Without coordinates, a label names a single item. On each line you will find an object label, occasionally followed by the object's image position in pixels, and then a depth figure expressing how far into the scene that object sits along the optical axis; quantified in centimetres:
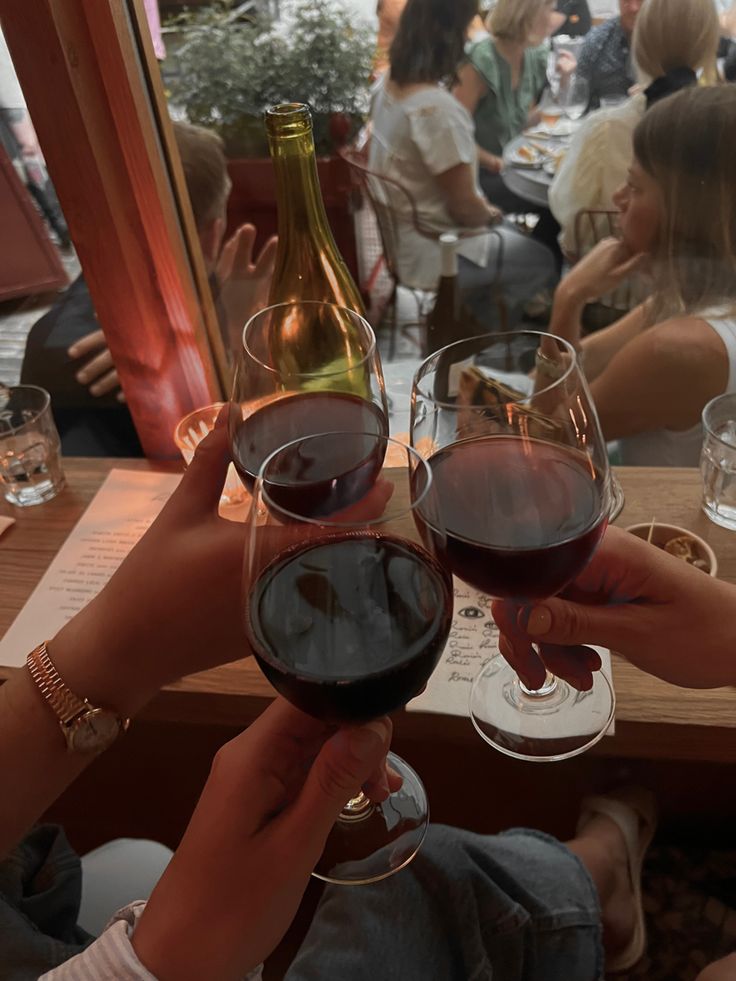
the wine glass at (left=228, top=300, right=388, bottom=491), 75
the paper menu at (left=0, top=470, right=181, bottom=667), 102
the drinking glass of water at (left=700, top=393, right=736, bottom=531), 99
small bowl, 97
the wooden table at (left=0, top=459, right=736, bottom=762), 85
